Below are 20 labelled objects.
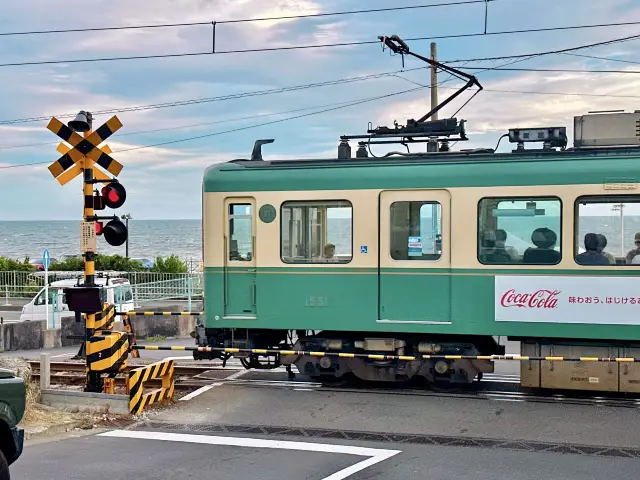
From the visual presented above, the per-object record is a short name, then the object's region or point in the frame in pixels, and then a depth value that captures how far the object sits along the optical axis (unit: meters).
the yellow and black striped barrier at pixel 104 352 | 11.15
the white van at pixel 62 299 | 21.95
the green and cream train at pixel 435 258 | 11.05
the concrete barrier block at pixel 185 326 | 21.66
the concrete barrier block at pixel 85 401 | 10.56
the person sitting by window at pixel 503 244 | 11.31
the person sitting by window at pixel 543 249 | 11.15
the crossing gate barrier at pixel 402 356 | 10.95
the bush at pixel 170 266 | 32.88
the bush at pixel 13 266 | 34.74
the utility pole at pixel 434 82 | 23.77
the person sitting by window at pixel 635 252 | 10.90
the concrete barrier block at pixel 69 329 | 21.19
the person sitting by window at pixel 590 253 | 11.02
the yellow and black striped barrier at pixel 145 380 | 10.49
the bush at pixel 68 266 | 36.62
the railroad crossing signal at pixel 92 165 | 11.12
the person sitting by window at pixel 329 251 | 12.09
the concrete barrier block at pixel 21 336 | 20.25
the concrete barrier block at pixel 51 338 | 20.67
